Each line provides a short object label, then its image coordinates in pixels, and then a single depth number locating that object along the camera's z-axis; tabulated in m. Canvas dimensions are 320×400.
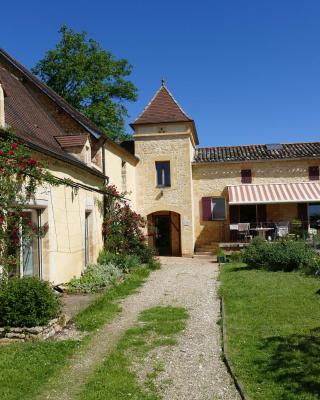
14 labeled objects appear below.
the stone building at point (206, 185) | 27.62
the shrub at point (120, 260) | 18.89
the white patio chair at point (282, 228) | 25.97
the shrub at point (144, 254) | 22.12
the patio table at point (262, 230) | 25.84
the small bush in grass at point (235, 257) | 23.19
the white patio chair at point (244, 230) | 26.61
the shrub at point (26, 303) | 9.02
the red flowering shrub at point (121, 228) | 20.95
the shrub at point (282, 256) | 17.95
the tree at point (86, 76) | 35.59
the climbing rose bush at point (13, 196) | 10.47
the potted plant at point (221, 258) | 23.66
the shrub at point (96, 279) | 14.57
